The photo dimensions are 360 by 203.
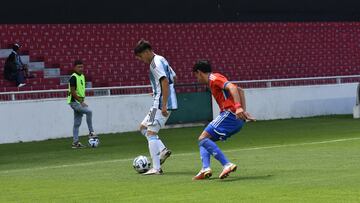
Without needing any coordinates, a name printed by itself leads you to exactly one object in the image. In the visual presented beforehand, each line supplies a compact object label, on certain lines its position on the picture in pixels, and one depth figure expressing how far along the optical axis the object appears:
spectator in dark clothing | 30.61
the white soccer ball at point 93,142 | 23.31
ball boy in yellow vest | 23.66
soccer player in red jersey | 13.97
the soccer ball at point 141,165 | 15.64
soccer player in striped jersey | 15.25
